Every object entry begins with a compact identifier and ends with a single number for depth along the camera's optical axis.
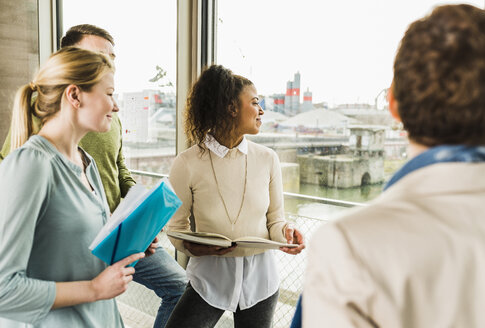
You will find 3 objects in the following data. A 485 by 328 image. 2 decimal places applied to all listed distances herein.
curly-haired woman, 1.58
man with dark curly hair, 0.54
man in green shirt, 1.88
